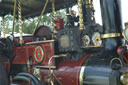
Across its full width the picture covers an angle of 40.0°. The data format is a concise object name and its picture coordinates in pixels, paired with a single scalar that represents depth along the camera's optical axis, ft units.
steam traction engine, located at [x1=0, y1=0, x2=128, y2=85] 7.08
